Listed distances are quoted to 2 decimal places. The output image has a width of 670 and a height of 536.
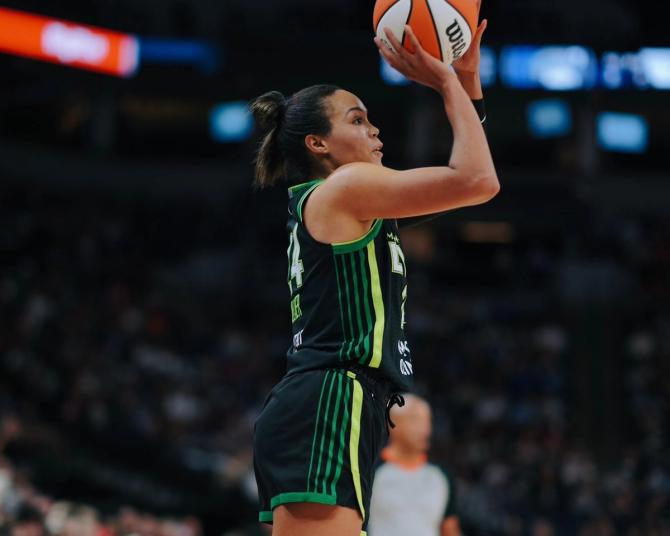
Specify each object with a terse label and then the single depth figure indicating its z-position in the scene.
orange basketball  7.43
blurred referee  12.18
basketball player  6.87
